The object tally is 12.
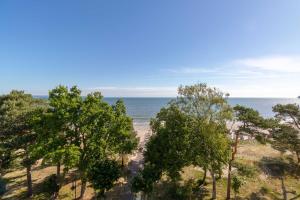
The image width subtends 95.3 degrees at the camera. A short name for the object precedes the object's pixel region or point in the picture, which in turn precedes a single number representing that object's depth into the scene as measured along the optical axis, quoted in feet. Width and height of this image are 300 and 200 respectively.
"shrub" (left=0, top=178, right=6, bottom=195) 49.69
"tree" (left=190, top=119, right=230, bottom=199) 45.05
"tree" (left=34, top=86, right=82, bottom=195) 39.81
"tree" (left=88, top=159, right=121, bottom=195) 44.42
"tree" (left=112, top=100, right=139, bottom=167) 49.60
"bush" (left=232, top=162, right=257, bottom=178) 47.45
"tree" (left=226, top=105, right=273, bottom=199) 49.24
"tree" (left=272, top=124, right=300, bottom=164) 56.78
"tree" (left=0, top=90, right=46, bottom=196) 44.96
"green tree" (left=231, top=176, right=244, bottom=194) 46.51
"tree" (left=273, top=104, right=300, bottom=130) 60.31
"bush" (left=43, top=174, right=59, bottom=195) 49.44
